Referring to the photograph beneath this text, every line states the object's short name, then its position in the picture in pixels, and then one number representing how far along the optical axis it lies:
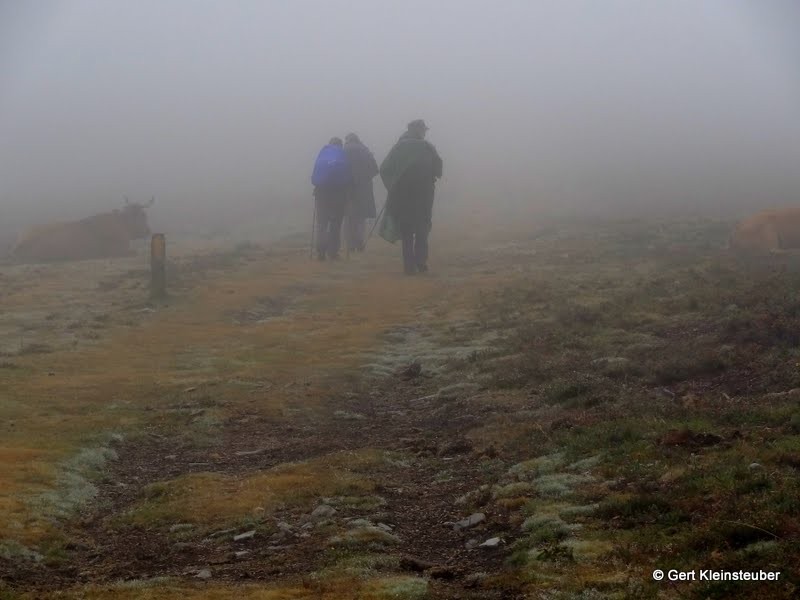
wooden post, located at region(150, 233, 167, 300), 25.67
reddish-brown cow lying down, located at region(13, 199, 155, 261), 35.12
